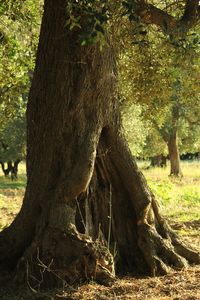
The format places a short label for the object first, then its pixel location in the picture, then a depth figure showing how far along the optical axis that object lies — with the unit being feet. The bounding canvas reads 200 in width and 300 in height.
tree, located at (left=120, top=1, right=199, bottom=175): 35.63
